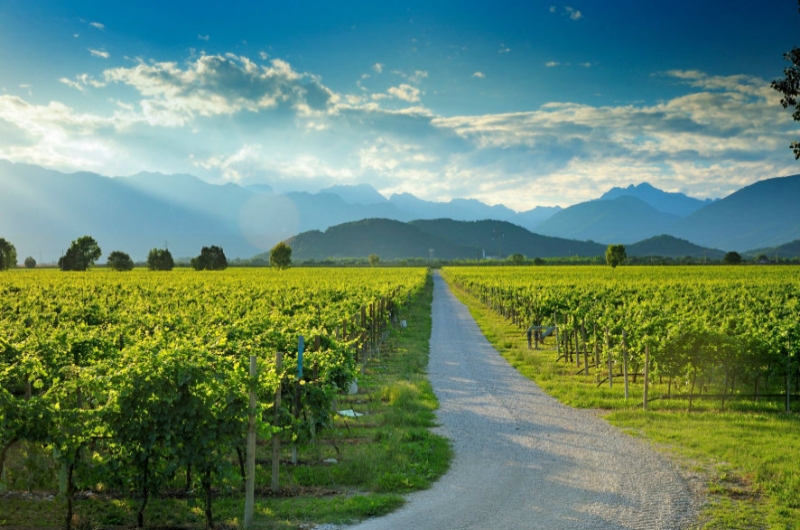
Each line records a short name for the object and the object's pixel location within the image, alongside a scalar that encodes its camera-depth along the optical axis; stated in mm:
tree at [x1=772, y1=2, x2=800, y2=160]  13461
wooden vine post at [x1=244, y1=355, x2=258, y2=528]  7840
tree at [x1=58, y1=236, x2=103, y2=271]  104125
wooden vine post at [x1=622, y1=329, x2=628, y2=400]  15180
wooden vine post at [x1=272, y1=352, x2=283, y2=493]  9013
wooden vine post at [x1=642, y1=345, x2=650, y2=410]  13809
